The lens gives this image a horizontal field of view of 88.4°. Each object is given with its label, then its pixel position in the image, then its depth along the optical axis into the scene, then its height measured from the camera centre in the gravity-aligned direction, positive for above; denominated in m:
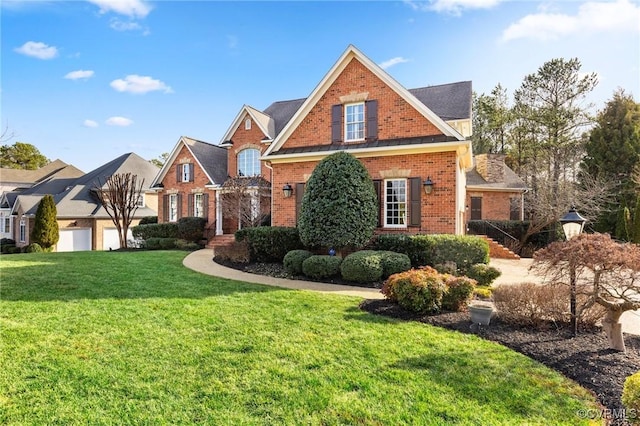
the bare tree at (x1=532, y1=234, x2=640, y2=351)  4.68 -0.82
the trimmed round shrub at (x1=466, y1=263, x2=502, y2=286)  8.95 -1.65
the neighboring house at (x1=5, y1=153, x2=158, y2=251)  26.16 +0.45
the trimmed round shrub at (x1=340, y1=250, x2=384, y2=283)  9.27 -1.52
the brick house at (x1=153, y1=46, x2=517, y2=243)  11.81 +2.77
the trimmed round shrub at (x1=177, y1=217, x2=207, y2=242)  20.88 -0.80
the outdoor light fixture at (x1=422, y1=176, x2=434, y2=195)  11.78 +1.01
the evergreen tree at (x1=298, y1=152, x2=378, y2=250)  10.67 +0.28
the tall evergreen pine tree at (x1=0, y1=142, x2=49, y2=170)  48.88 +9.14
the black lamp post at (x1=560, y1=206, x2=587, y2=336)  6.31 -0.19
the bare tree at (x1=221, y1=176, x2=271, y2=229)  18.20 +0.94
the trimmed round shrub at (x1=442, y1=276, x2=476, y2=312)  6.48 -1.57
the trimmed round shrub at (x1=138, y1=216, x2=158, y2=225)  26.17 -0.32
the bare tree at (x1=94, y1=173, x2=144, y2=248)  19.36 +1.12
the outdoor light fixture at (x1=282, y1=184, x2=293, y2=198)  13.95 +1.06
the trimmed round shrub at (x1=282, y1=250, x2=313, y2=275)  10.46 -1.48
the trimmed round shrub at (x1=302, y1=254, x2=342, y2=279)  9.81 -1.54
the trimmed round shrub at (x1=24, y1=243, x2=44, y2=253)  23.64 -2.25
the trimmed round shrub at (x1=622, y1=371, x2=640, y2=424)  2.94 -1.67
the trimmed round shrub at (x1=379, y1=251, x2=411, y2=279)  9.70 -1.48
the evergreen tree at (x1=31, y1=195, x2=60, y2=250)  24.25 -0.62
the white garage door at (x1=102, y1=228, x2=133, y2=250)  26.88 -1.83
